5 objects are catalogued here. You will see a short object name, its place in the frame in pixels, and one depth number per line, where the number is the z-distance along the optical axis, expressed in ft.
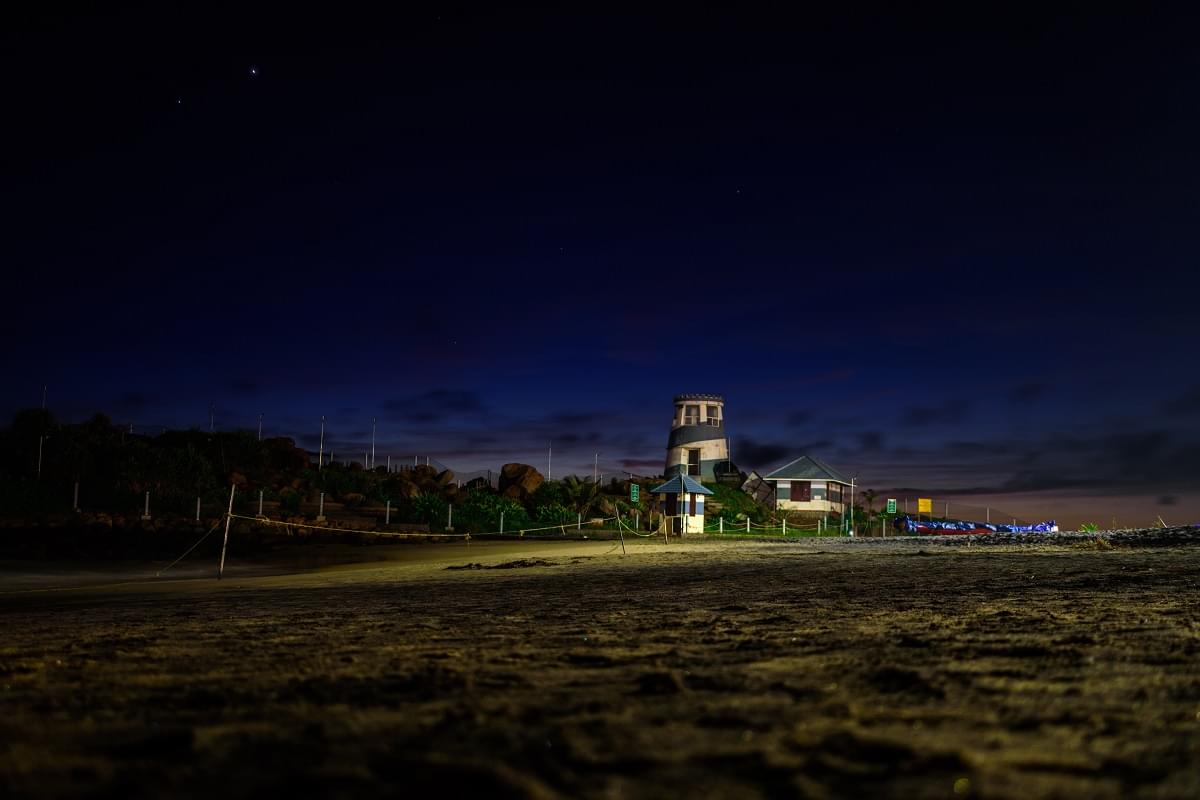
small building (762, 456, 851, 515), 192.54
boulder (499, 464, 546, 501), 156.15
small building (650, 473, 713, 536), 121.70
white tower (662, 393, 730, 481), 217.15
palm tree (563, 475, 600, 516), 151.74
